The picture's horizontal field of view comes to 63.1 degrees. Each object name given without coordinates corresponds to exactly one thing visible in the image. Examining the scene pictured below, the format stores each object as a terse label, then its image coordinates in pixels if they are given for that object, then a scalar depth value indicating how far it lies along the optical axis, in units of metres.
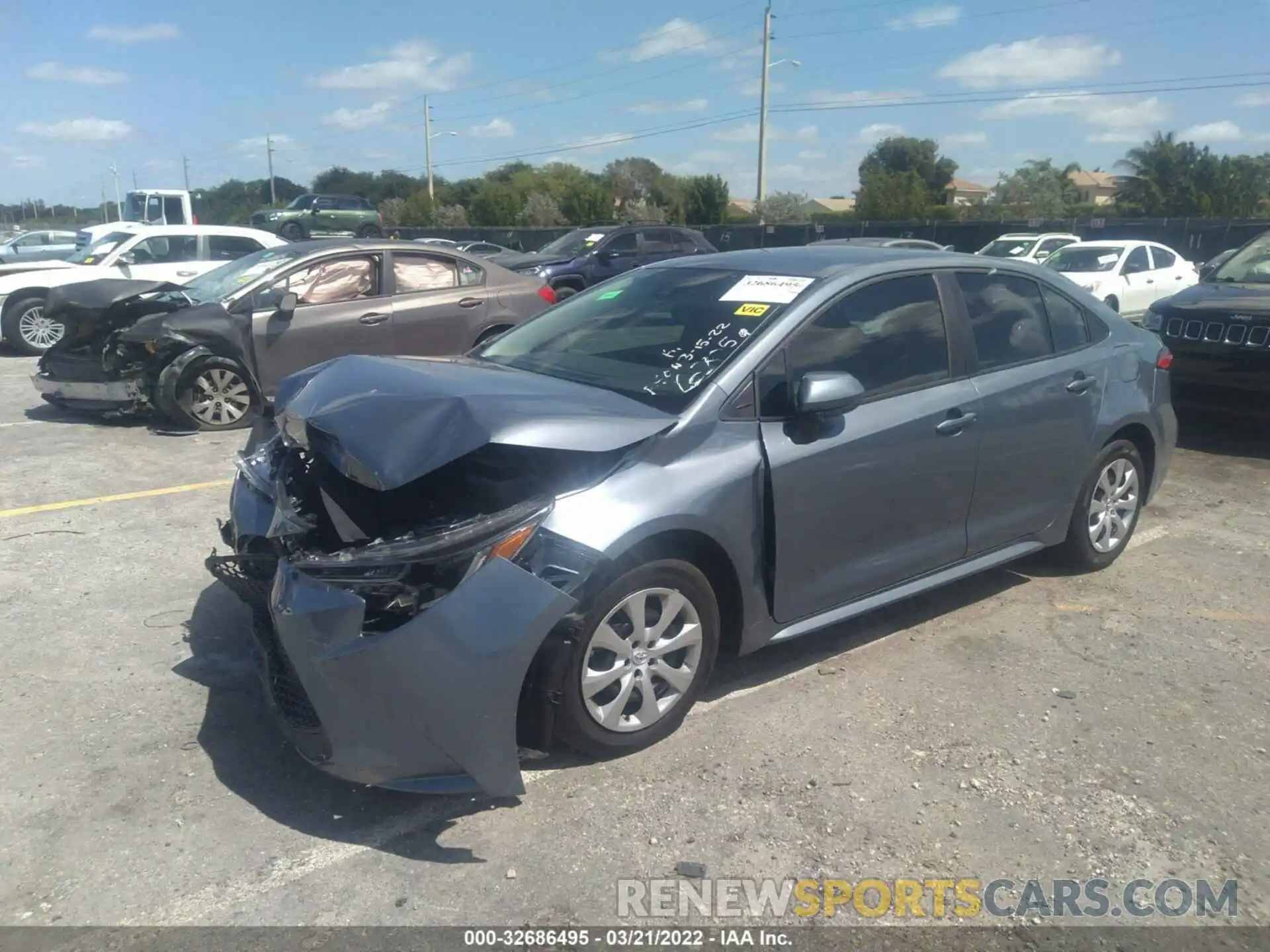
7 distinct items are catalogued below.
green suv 38.19
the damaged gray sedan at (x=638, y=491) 3.10
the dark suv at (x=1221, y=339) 7.81
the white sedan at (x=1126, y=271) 16.23
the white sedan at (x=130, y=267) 13.43
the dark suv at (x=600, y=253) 19.78
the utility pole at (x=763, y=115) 40.81
